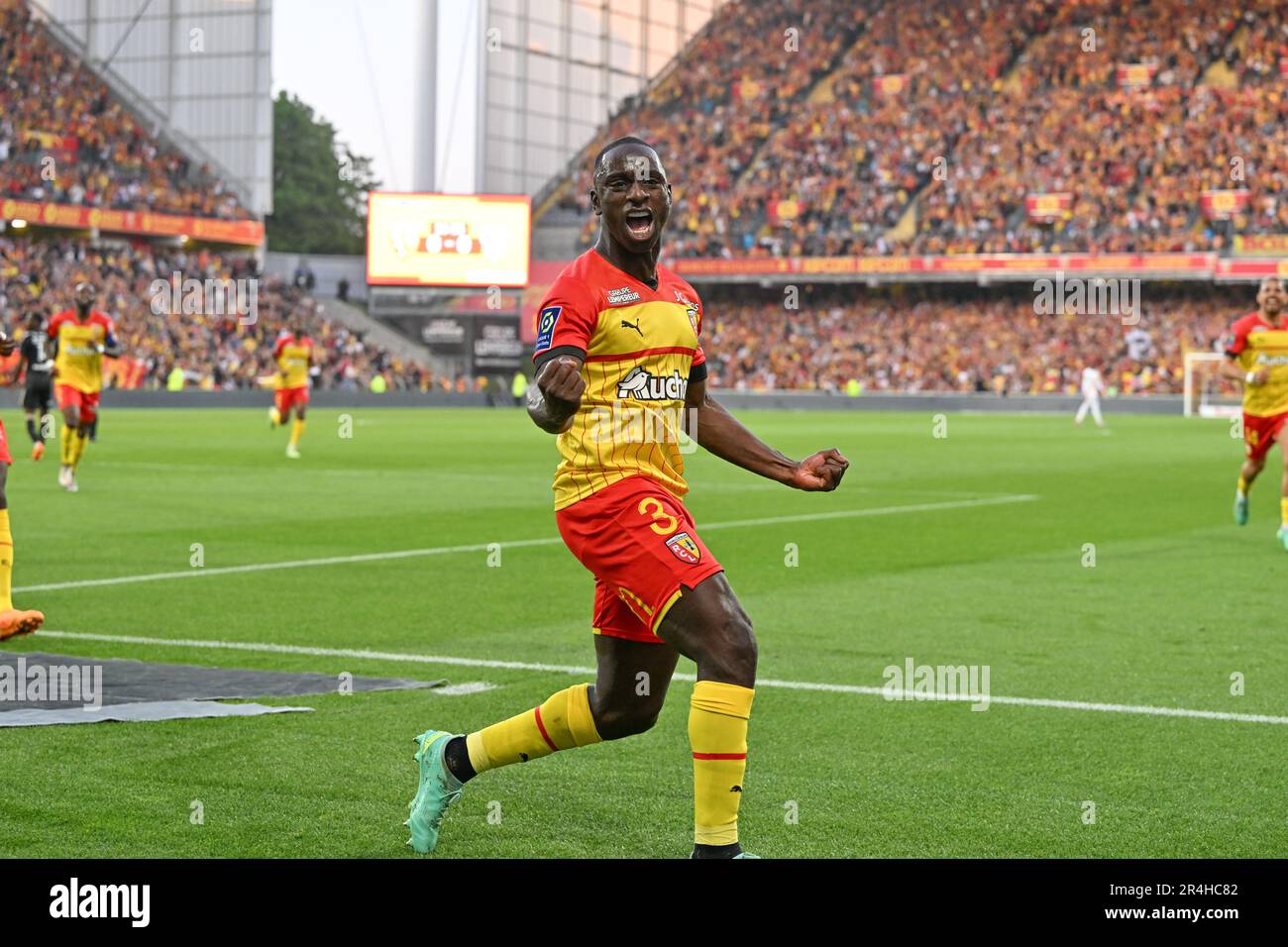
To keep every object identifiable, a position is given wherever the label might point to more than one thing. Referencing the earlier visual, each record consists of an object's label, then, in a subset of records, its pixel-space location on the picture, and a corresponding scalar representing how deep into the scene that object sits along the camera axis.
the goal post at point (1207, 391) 54.88
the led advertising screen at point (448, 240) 61.14
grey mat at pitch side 7.32
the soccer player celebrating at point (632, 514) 4.85
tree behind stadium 105.31
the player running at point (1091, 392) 46.47
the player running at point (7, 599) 8.65
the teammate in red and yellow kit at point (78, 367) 21.47
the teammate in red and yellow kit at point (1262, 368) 15.96
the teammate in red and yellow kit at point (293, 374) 29.32
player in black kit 25.72
